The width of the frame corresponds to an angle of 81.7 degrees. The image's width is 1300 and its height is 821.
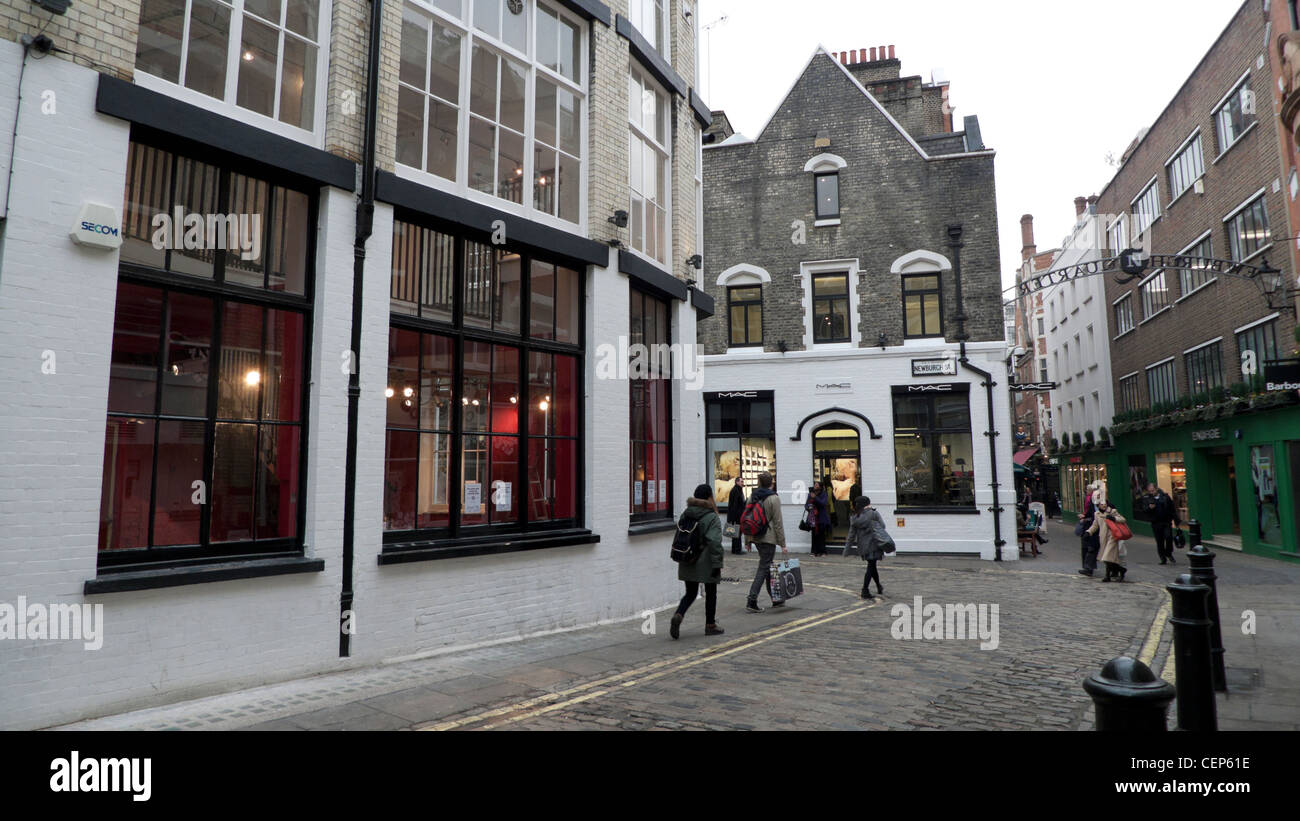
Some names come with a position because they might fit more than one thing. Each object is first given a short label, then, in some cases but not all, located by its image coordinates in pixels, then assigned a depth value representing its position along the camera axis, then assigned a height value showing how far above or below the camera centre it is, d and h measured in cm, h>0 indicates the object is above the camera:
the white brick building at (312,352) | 539 +120
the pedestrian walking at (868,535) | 1206 -91
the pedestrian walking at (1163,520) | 1727 -96
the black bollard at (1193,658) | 469 -113
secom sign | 547 +188
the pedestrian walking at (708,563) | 884 -97
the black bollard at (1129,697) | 338 -99
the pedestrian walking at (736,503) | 1862 -58
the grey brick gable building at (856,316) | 1945 +446
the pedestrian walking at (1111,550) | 1430 -136
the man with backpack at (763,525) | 1046 -63
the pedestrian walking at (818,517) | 1931 -95
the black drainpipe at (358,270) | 700 +205
